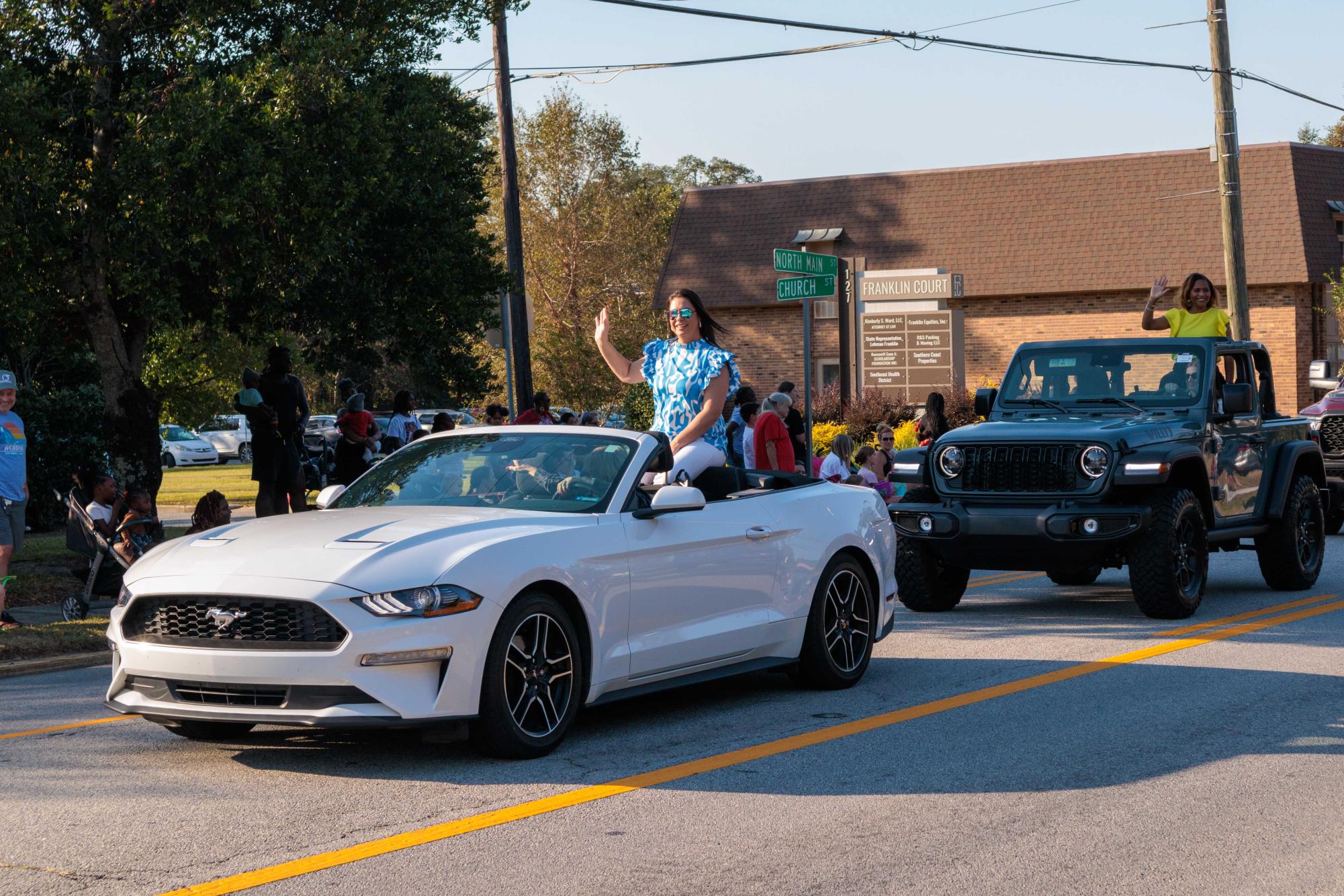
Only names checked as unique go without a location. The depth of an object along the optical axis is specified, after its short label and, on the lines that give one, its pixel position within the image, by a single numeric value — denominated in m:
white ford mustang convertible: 6.32
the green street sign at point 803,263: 16.05
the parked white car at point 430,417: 42.15
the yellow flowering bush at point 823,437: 29.45
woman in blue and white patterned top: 9.58
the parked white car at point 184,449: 52.44
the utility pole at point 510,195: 22.12
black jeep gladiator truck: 11.27
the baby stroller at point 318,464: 26.45
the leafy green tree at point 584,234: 55.81
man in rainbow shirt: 11.87
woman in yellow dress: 13.53
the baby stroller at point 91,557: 12.52
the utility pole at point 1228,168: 24.42
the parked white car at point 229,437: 57.41
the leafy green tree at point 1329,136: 77.62
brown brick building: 40.59
